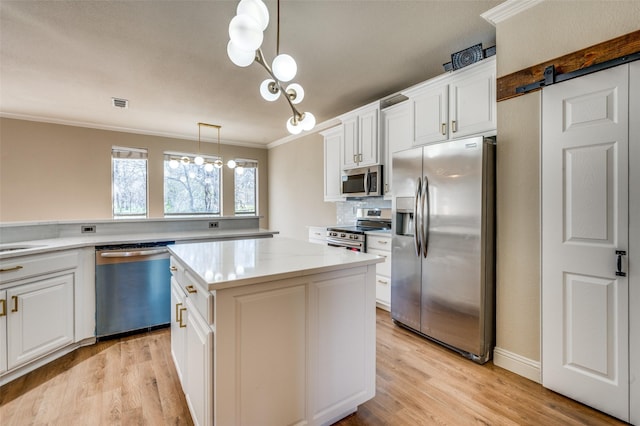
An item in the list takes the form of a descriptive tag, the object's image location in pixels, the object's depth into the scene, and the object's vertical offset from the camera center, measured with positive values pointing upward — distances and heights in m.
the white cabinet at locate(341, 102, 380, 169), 3.63 +0.98
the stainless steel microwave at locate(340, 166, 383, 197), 3.59 +0.39
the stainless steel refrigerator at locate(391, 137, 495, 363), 2.22 -0.28
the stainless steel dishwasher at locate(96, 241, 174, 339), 2.62 -0.71
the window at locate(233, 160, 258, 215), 6.53 +0.55
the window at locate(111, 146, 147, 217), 5.24 +0.56
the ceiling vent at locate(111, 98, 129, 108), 3.85 +1.49
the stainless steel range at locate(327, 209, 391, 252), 3.56 -0.24
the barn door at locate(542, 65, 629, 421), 1.64 -0.17
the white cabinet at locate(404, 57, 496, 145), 2.38 +0.97
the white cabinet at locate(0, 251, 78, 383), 1.99 -0.71
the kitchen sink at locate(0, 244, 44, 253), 2.27 -0.28
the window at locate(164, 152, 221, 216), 5.75 +0.48
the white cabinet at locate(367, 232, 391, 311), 3.25 -0.65
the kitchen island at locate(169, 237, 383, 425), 1.23 -0.60
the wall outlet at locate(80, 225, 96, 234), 2.94 -0.17
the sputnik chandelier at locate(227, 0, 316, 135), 1.11 +0.70
